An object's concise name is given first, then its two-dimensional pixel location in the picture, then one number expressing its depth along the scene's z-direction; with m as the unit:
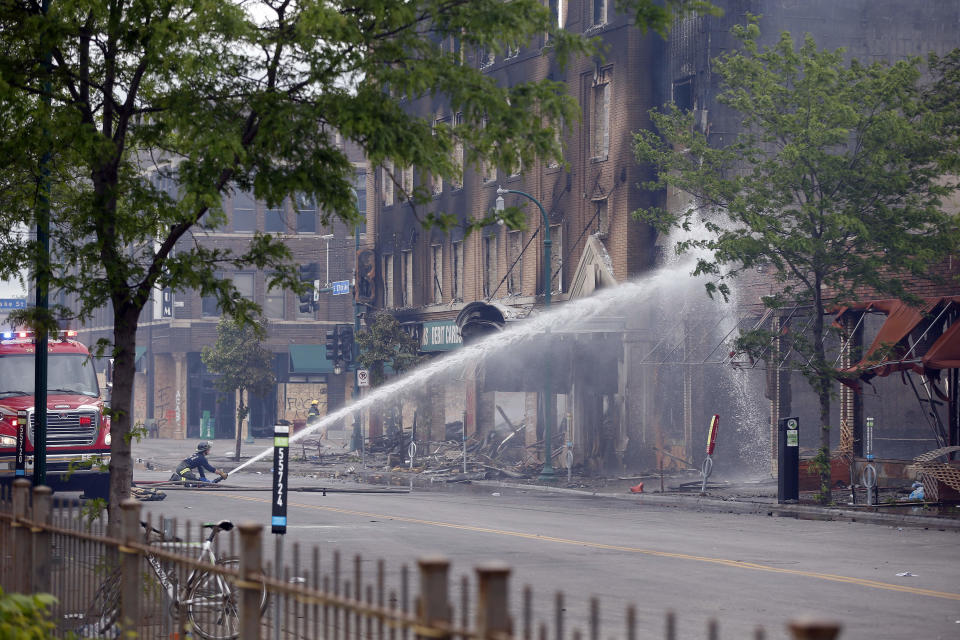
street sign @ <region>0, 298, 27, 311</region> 67.53
